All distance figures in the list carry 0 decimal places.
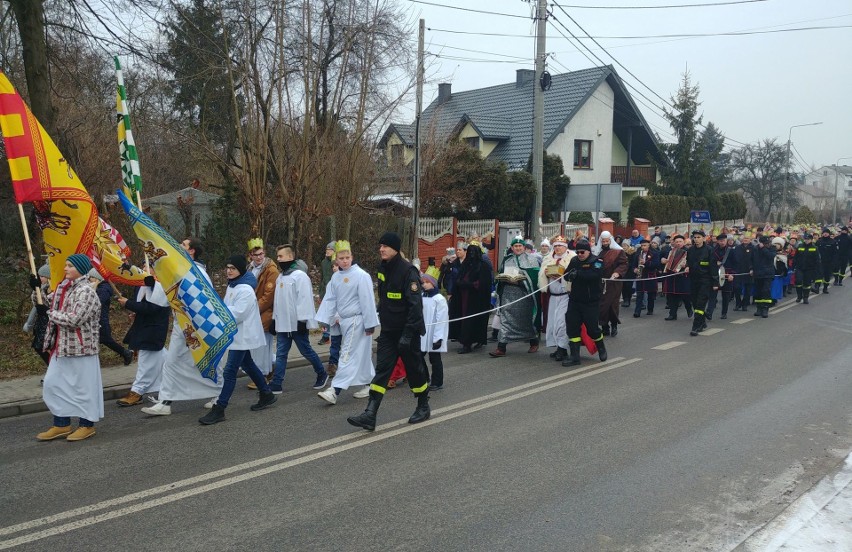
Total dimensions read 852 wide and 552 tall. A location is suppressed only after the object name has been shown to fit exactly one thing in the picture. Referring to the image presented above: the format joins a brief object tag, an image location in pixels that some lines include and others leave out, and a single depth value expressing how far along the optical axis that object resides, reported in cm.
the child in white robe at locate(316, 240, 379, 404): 785
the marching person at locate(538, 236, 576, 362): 1073
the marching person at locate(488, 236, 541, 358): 1123
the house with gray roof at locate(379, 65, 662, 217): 3491
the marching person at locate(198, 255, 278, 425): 736
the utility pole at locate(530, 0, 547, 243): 1717
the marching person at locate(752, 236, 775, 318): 1590
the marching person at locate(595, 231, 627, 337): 1216
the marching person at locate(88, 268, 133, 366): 856
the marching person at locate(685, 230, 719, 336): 1323
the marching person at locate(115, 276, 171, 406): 780
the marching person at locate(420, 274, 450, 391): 884
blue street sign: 2909
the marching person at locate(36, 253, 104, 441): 646
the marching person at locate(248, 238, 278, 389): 862
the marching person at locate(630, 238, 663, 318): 1602
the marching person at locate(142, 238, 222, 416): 757
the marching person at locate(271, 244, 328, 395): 850
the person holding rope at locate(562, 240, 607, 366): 1014
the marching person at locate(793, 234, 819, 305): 1836
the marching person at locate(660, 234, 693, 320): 1514
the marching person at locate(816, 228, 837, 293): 2066
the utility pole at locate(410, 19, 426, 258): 1608
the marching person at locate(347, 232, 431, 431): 695
